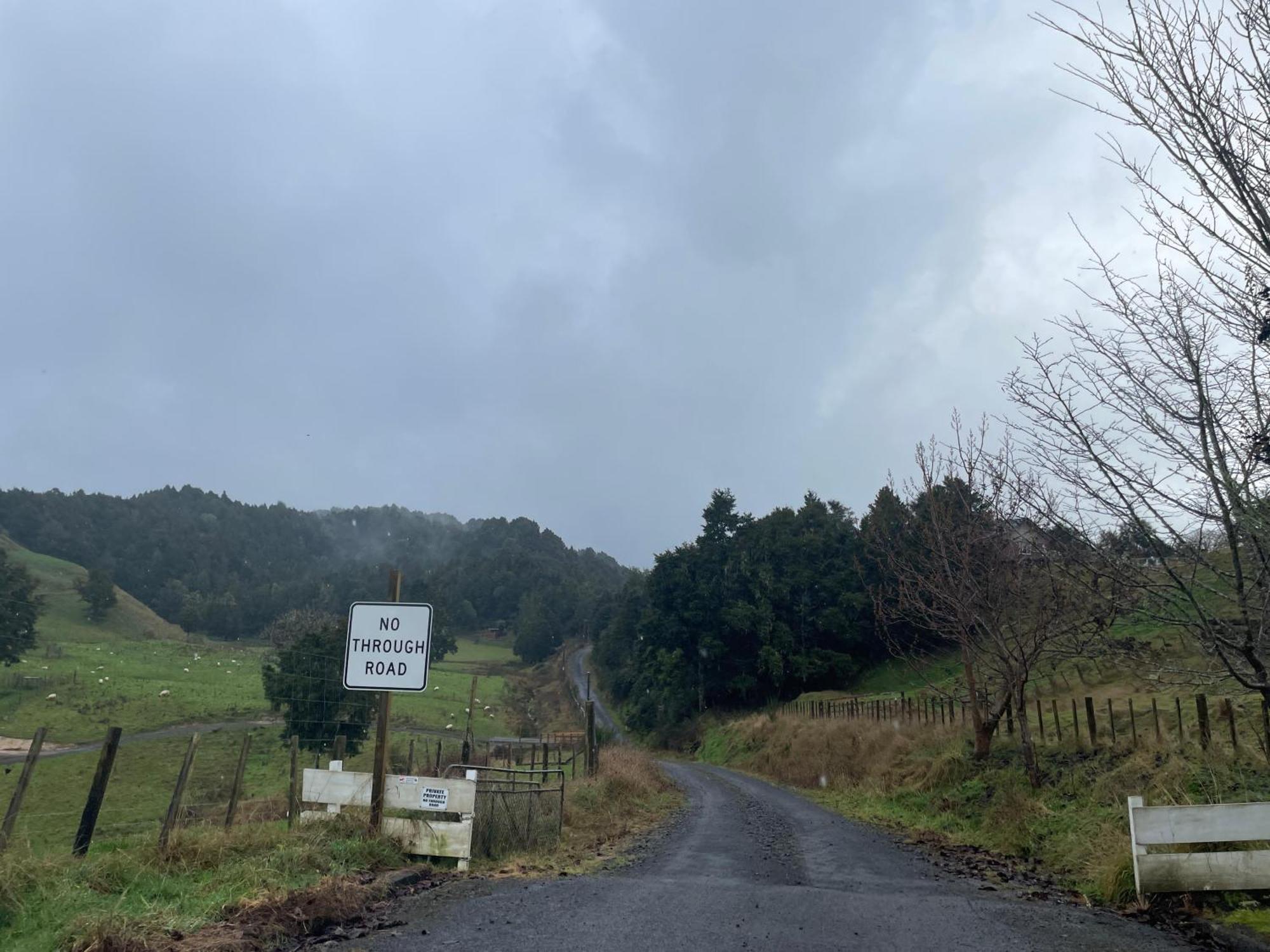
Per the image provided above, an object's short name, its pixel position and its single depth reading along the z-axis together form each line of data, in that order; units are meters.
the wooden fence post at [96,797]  8.08
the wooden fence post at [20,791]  7.27
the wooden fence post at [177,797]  8.23
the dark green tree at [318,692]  28.55
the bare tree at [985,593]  14.97
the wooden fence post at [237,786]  10.23
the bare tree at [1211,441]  5.96
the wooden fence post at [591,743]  26.71
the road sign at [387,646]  10.02
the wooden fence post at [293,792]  11.32
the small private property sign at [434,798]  9.57
